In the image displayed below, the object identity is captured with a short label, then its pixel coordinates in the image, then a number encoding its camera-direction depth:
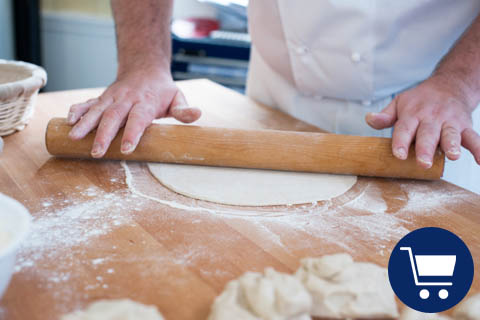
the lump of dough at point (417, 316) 0.80
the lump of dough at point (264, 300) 0.71
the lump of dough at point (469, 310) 0.75
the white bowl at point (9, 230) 0.65
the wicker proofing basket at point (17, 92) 1.35
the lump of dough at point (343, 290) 0.77
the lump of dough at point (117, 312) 0.69
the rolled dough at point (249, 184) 1.19
